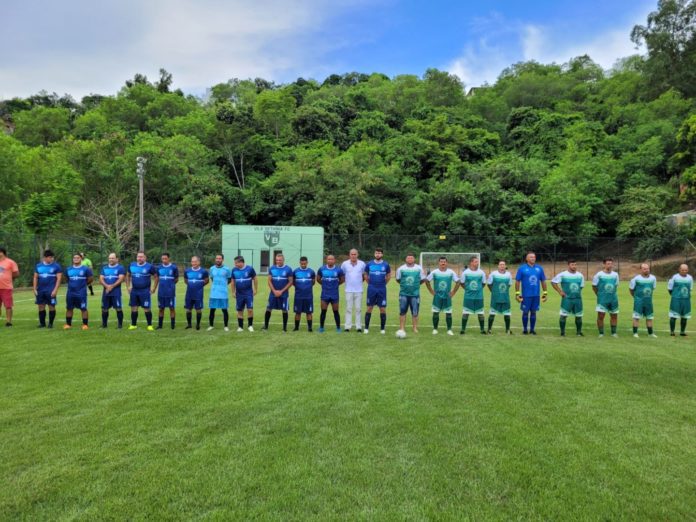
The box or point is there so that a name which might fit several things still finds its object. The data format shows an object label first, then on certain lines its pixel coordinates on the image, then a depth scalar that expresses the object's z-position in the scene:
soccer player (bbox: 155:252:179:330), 10.84
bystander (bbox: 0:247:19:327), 10.59
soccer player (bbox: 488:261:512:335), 10.91
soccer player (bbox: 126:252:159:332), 10.62
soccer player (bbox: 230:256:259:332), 10.66
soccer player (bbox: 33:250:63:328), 10.63
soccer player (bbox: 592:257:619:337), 10.67
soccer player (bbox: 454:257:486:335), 10.96
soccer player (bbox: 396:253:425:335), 10.45
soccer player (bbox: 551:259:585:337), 10.70
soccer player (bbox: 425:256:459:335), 10.86
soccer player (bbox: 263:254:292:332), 10.74
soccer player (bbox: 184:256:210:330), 10.80
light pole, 23.72
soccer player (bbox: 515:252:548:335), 10.82
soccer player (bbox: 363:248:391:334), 10.61
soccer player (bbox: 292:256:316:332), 10.77
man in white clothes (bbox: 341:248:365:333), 10.90
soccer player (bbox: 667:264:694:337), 10.84
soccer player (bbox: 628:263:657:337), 10.77
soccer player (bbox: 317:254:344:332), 10.90
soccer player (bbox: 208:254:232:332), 10.70
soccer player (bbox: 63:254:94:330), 10.52
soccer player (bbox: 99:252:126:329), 10.71
